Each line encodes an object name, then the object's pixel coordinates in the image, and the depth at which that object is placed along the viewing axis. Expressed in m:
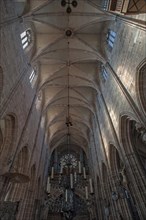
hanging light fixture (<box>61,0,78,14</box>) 9.41
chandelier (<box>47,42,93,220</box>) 6.86
